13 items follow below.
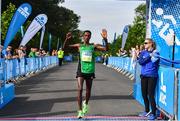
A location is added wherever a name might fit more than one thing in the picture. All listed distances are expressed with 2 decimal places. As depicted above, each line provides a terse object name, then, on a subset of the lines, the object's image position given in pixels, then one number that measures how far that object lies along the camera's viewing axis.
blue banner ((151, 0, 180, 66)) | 13.48
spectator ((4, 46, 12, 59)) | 19.82
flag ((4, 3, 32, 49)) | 18.00
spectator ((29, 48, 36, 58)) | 30.72
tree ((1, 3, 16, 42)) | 45.07
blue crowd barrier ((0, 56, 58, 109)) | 13.58
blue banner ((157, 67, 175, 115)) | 10.16
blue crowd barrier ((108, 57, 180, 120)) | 9.87
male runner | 10.82
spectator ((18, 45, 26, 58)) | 24.60
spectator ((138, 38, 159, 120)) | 11.02
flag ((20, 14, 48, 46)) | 25.81
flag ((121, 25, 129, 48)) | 35.19
